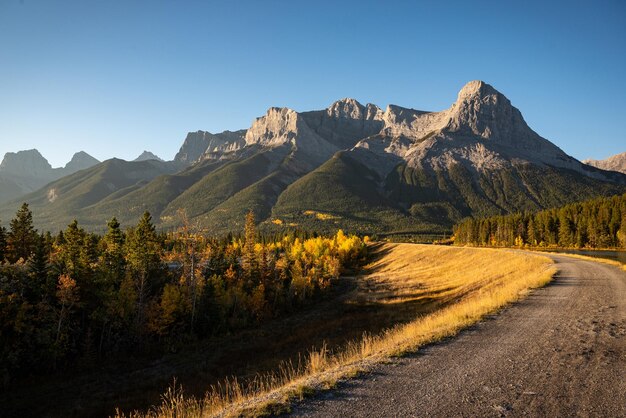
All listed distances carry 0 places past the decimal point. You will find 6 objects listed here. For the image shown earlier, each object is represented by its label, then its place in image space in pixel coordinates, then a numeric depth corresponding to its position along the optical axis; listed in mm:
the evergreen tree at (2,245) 57316
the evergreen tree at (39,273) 40812
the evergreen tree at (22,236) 67812
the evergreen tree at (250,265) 73938
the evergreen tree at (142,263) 48962
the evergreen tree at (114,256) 49000
